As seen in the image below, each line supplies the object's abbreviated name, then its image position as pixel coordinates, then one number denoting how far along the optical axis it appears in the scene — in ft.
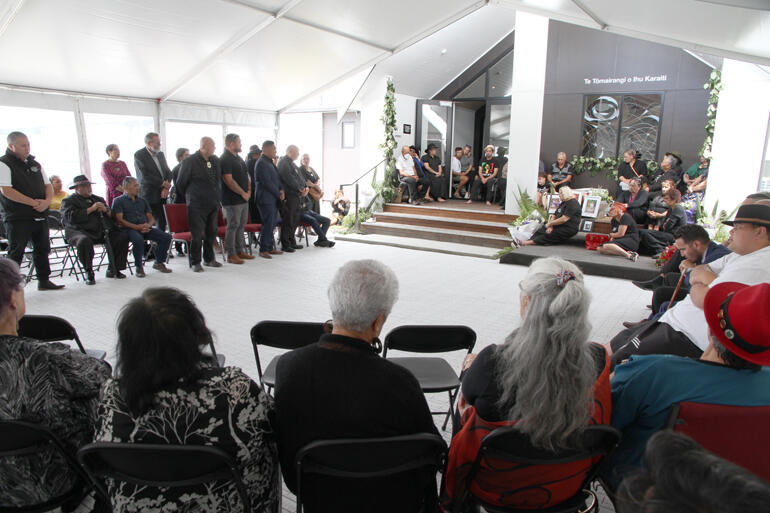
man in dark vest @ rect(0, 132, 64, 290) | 16.33
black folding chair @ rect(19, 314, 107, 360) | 7.80
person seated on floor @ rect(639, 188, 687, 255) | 22.86
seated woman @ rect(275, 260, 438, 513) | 4.61
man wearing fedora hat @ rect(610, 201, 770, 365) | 8.30
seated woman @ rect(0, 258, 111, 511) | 5.15
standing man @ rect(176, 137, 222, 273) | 20.93
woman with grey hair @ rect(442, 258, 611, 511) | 4.78
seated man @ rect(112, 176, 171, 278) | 19.98
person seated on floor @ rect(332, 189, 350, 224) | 35.27
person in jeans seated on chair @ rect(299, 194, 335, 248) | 27.63
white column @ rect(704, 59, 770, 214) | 21.74
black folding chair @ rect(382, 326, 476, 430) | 7.92
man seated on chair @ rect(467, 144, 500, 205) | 36.43
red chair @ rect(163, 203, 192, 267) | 21.95
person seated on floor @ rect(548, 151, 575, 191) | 33.83
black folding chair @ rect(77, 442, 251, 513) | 4.22
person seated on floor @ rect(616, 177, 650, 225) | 26.27
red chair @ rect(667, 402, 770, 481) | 4.85
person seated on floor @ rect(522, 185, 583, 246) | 25.02
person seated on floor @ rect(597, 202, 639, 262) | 23.02
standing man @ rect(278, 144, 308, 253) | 25.68
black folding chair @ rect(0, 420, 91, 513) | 4.85
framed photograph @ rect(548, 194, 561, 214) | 26.48
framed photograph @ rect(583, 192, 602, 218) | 26.18
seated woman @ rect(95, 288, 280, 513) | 4.48
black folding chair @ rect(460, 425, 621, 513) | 4.74
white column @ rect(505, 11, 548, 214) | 27.96
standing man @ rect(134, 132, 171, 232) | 22.90
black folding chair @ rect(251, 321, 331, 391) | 7.88
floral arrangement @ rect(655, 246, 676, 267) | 19.22
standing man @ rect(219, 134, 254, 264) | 22.58
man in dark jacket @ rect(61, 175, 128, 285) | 18.65
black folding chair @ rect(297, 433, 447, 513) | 4.34
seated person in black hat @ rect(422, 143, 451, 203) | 37.22
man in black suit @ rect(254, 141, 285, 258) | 24.32
